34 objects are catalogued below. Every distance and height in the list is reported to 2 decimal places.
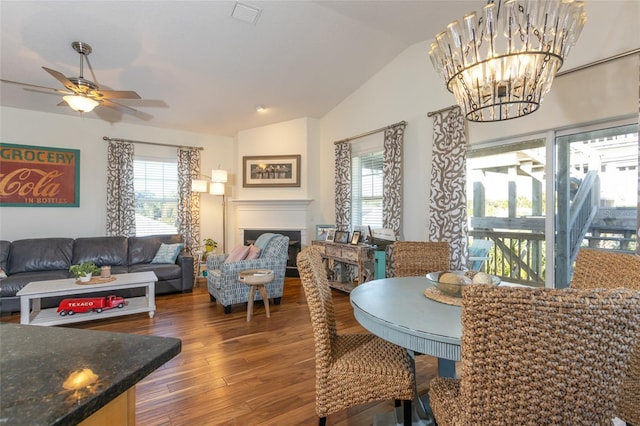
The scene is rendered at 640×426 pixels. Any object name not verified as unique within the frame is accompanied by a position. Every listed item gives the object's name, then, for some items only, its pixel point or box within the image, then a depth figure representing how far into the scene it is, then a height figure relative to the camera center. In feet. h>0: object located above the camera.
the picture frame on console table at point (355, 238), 14.16 -1.21
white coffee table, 9.85 -2.76
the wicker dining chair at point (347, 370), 4.82 -2.55
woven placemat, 4.85 -1.42
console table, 13.17 -2.20
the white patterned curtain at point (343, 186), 16.29 +1.40
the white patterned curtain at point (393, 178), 13.37 +1.54
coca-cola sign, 14.40 +1.79
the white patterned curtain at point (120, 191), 16.34 +1.16
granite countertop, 1.65 -1.06
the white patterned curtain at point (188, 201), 18.35 +0.69
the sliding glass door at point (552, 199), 7.86 +0.37
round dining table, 3.75 -1.49
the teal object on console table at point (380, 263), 12.74 -2.15
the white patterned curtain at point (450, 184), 10.87 +1.02
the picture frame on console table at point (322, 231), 16.44 -1.03
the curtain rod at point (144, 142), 16.39 +4.01
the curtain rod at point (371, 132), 13.35 +3.89
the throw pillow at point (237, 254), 12.97 -1.82
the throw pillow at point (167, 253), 15.26 -2.06
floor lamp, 16.94 +1.60
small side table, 10.93 -2.47
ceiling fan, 9.03 +3.76
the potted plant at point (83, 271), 10.66 -2.08
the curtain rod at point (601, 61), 7.12 +3.76
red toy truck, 10.36 -3.21
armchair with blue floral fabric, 11.72 -2.44
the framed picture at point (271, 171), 18.35 +2.52
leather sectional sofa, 12.66 -2.20
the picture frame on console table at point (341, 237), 14.96 -1.24
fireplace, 18.20 -2.03
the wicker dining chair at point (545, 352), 2.60 -1.25
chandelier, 4.65 +2.61
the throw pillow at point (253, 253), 12.82 -1.74
